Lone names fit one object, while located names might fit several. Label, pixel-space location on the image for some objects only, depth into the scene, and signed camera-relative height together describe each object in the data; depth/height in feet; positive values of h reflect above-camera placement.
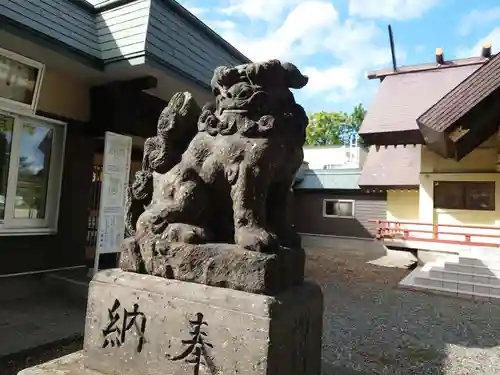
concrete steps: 19.54 -3.31
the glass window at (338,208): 47.50 +1.13
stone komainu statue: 5.29 +0.51
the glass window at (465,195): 29.76 +2.37
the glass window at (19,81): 11.91 +4.07
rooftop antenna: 40.42 +19.13
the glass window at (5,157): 13.38 +1.53
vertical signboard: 14.34 +0.48
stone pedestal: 4.59 -1.69
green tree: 99.86 +25.23
